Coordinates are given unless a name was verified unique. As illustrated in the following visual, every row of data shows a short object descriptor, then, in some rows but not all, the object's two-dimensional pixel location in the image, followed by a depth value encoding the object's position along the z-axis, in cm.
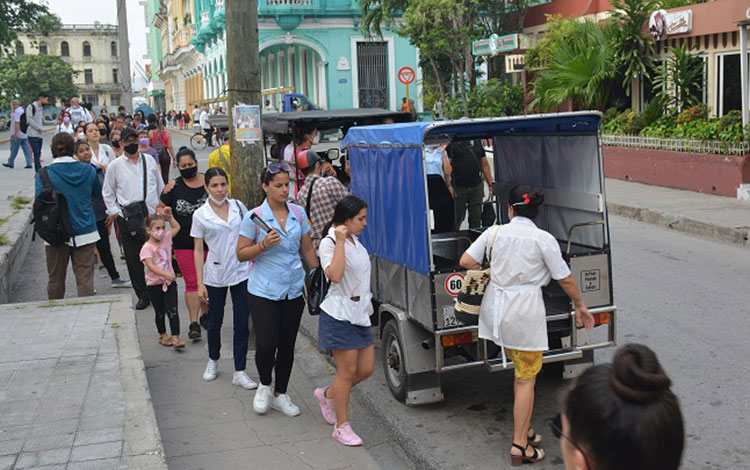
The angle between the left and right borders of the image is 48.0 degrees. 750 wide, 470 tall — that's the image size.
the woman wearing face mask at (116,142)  1298
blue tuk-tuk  565
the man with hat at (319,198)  733
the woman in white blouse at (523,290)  490
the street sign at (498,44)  2356
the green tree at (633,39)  1794
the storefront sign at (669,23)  1678
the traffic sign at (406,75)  2749
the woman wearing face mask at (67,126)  2042
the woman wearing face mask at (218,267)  664
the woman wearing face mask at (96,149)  1119
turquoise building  3862
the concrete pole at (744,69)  1424
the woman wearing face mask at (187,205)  773
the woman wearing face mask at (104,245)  1021
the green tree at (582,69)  1862
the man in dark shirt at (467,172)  991
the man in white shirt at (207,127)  3394
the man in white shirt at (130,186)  893
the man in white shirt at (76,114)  2264
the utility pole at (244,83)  745
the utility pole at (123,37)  2236
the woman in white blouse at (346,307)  528
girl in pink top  775
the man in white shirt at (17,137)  2062
